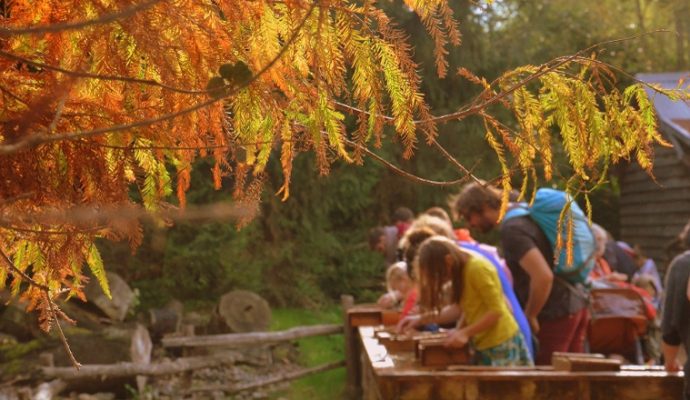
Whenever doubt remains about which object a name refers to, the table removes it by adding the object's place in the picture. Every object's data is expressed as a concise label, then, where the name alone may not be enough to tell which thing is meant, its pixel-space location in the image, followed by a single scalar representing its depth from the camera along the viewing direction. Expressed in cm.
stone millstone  1381
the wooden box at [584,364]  503
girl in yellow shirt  547
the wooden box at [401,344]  624
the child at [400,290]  751
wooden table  496
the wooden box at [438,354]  547
